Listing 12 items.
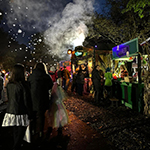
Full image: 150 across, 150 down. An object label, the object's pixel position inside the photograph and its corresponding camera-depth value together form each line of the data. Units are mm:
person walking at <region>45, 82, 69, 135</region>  3963
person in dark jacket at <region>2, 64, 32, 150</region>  2902
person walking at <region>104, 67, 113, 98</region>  7727
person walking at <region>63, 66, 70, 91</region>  11422
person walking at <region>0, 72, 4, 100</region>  7727
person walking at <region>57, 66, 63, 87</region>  11406
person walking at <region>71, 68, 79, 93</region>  11145
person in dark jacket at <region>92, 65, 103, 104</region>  7332
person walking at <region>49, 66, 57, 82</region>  7184
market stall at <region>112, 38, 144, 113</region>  5648
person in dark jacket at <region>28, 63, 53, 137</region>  3568
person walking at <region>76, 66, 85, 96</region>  9719
